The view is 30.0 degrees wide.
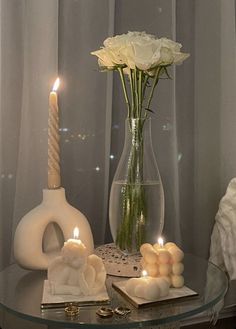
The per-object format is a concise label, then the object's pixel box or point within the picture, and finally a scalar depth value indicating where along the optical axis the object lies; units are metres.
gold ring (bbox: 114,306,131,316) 0.78
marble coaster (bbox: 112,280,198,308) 0.81
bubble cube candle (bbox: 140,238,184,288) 0.90
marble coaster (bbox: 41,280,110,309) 0.81
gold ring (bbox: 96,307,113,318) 0.77
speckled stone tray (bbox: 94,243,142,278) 1.00
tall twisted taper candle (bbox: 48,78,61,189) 1.05
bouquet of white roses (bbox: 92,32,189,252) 1.00
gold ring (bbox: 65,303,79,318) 0.77
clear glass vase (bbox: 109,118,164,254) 1.04
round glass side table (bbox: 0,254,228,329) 0.76
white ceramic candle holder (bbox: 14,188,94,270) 0.99
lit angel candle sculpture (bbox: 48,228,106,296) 0.85
